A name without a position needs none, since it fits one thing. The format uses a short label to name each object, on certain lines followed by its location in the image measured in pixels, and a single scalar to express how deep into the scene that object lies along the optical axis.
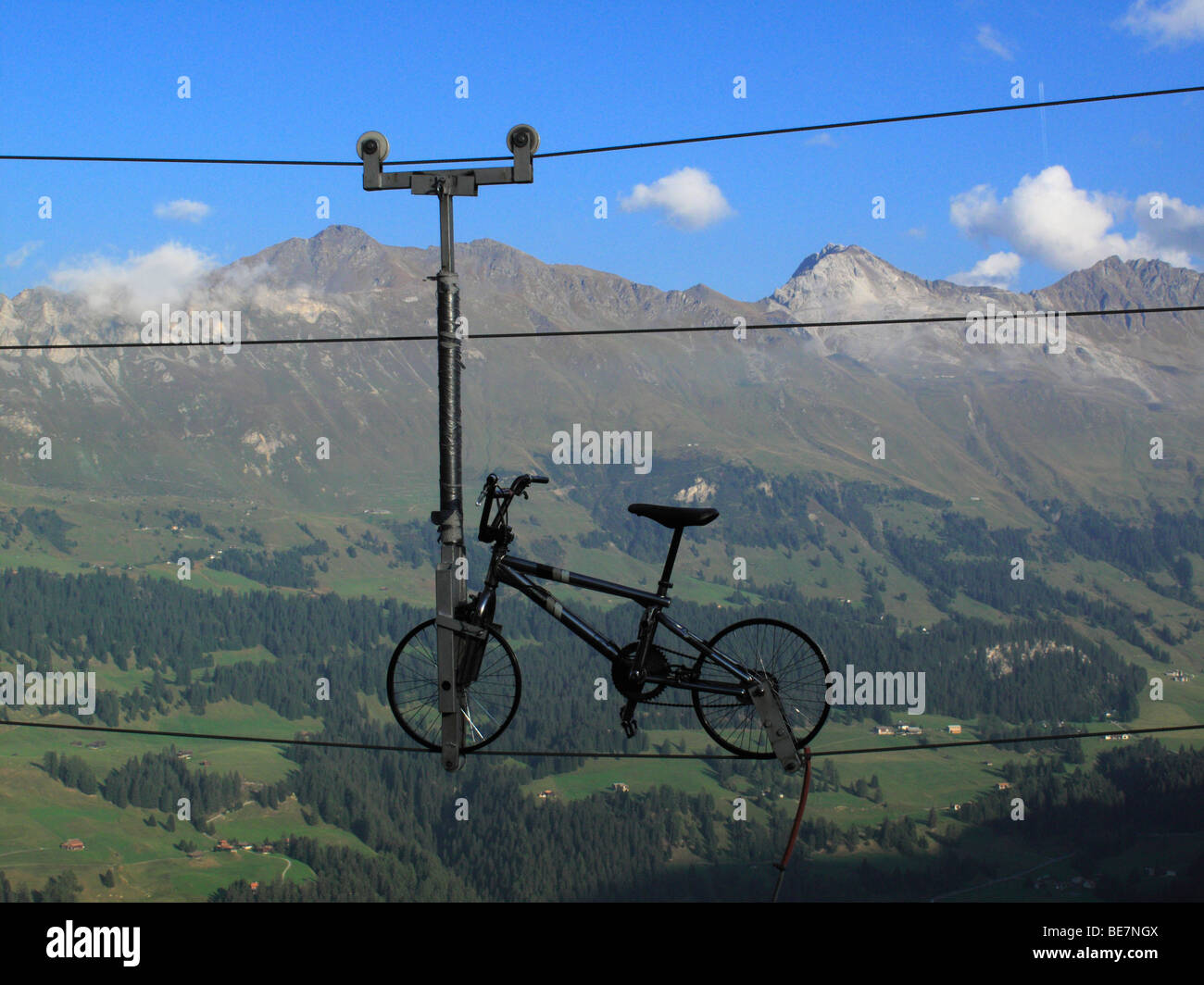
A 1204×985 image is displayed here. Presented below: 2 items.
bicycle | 10.30
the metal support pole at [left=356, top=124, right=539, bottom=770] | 10.61
